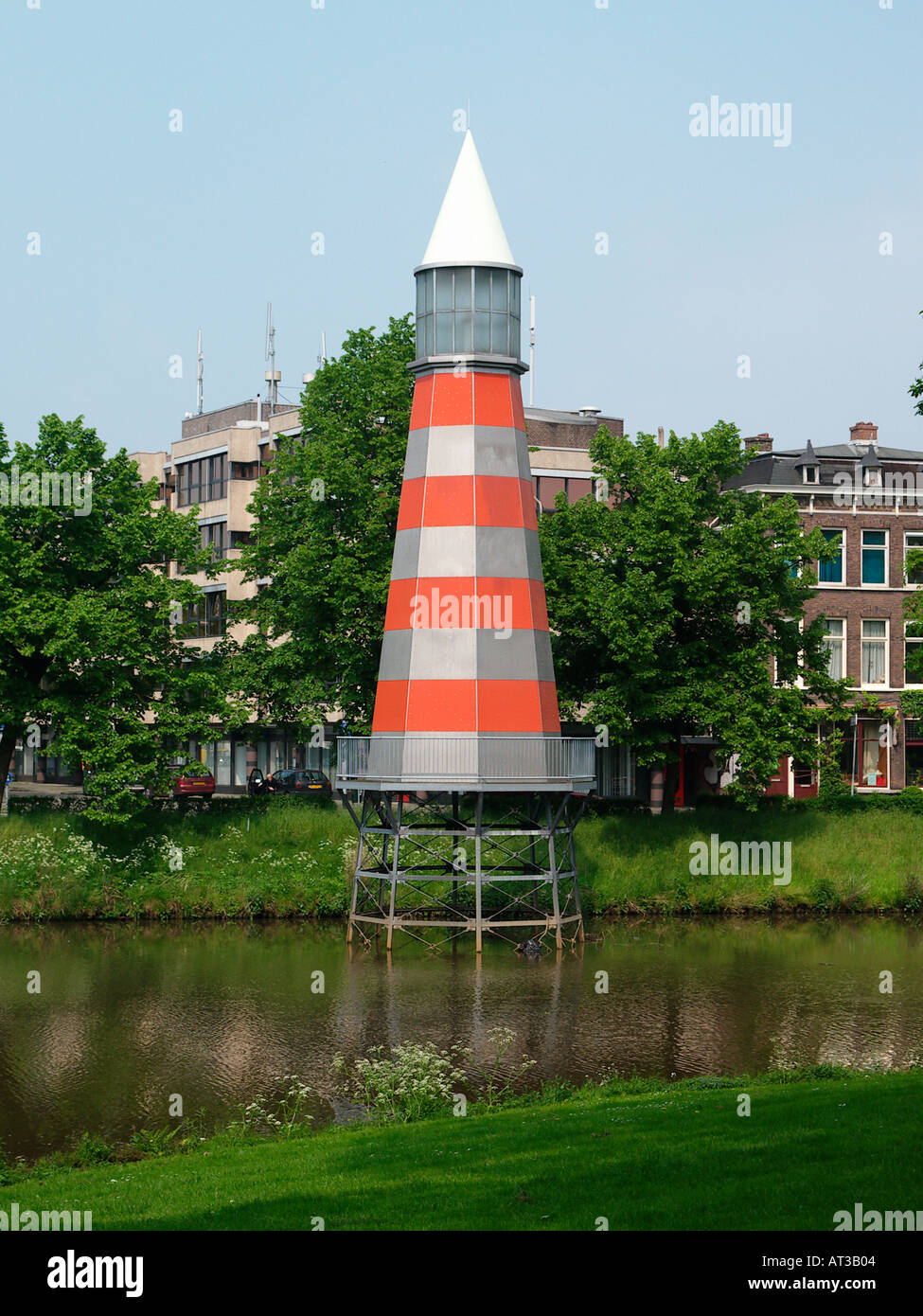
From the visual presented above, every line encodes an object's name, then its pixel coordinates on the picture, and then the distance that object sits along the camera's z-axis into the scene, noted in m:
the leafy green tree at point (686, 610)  46.66
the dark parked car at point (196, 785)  67.12
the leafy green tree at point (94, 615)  43.28
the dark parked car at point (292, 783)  66.75
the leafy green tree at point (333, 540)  47.50
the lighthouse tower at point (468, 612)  36.94
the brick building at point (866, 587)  66.06
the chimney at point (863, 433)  74.69
